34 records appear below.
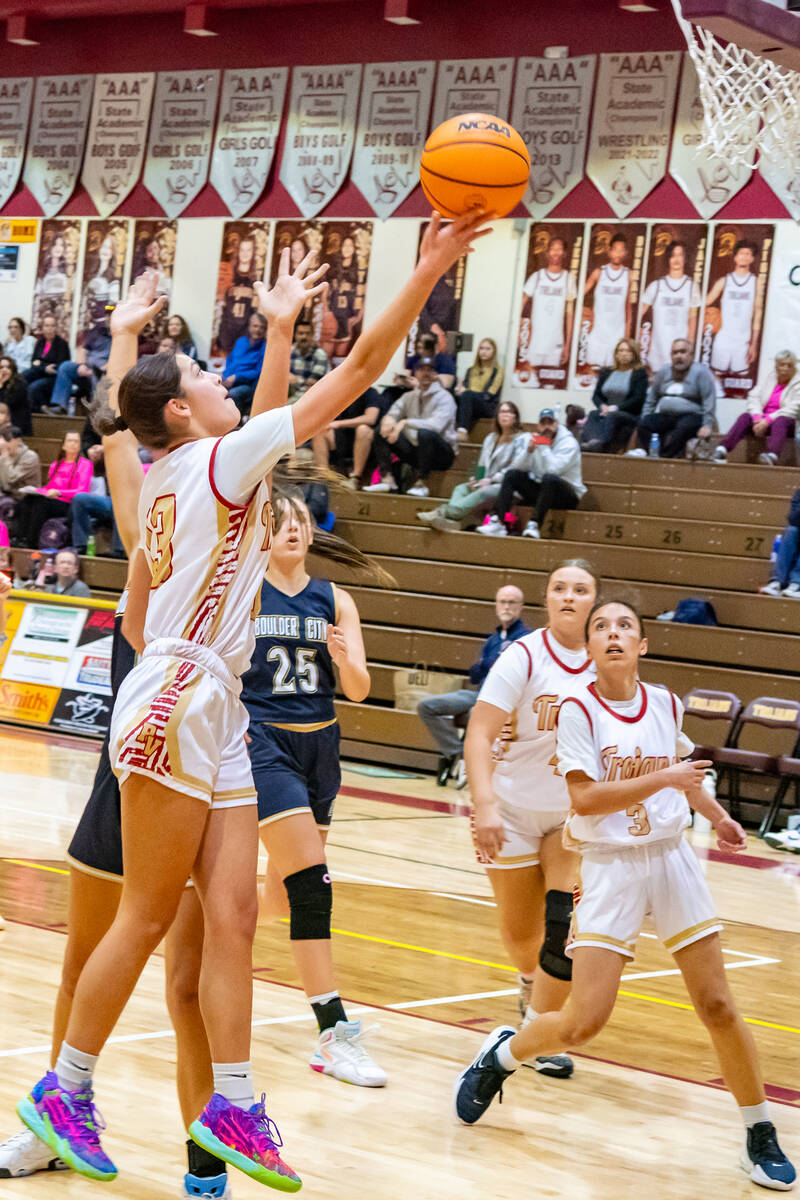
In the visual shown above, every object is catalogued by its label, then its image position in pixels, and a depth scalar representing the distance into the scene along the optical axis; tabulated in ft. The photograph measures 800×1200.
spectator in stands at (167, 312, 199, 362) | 56.08
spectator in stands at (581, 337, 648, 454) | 46.42
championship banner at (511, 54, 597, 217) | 50.93
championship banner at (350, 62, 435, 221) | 54.13
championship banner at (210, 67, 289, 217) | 57.62
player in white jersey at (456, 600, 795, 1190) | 12.07
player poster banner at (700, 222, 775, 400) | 47.75
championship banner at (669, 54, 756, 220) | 48.52
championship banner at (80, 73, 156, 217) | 60.39
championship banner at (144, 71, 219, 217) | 58.85
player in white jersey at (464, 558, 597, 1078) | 15.01
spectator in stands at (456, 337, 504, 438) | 50.31
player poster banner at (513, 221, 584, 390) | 51.16
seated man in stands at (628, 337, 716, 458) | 45.52
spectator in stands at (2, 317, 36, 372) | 59.26
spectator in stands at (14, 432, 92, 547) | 49.44
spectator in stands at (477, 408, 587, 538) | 44.09
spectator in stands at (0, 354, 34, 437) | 53.98
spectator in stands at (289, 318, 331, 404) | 48.60
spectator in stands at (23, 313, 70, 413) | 58.44
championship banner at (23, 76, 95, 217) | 61.93
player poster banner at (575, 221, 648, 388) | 50.01
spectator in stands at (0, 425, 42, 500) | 50.16
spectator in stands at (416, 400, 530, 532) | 45.14
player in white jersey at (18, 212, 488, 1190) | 9.29
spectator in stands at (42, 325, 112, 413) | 57.62
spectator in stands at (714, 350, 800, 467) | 44.45
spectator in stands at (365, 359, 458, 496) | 47.60
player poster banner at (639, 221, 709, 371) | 48.91
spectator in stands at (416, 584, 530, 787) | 36.78
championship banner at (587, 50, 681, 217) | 49.55
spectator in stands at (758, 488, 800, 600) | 38.86
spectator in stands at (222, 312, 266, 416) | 48.75
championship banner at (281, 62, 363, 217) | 55.88
